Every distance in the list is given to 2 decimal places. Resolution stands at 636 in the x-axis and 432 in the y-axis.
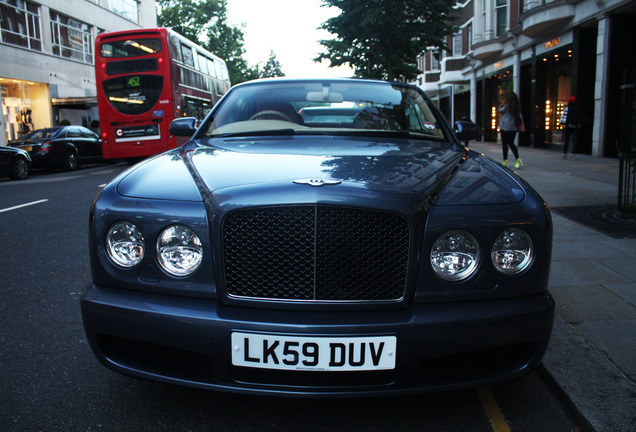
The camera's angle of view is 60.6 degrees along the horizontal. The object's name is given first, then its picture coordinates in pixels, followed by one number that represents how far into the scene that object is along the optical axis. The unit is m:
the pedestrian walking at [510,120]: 12.48
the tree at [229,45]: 52.16
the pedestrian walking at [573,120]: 14.91
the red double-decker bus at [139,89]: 14.76
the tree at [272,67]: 96.31
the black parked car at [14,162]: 13.49
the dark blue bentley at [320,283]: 1.92
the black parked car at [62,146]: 16.11
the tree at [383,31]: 20.31
